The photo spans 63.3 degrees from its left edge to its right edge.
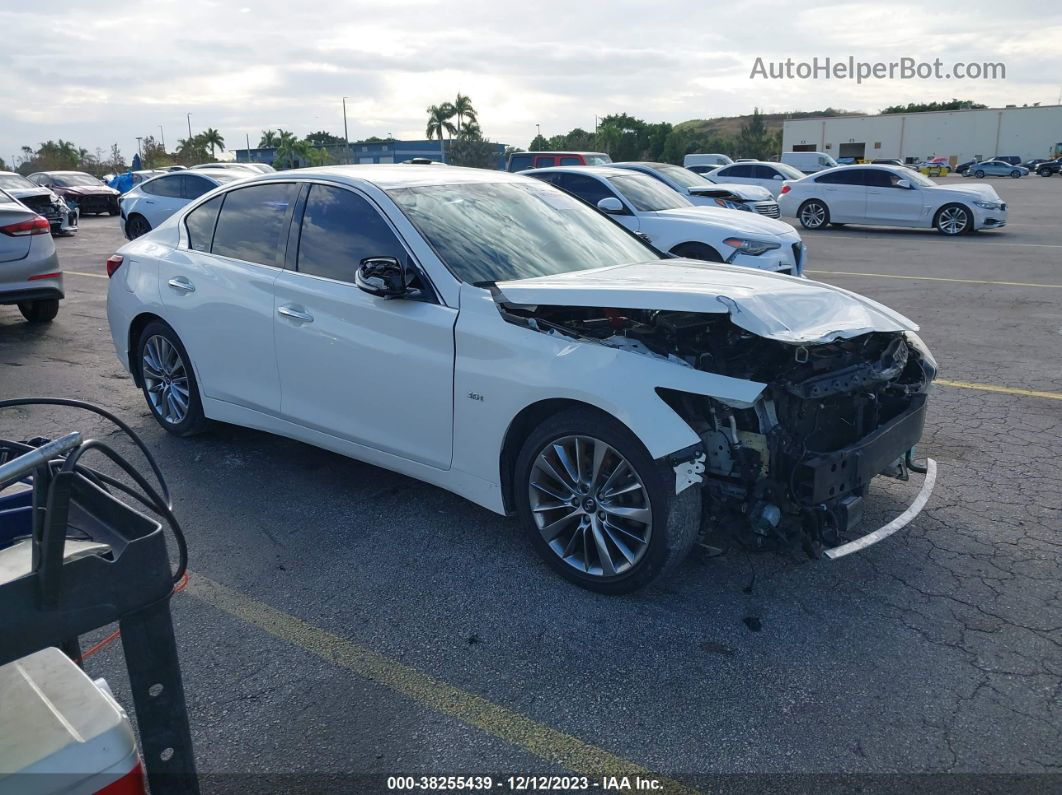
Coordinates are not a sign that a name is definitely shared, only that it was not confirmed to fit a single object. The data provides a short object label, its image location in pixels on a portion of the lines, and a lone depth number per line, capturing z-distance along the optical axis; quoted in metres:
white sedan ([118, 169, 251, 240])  16.67
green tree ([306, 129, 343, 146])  99.20
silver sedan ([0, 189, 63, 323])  8.83
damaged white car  3.54
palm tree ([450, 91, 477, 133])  74.69
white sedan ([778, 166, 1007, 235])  18.64
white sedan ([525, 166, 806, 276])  9.77
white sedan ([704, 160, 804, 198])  26.23
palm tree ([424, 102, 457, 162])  74.69
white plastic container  1.46
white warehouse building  80.12
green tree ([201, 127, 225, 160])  78.62
